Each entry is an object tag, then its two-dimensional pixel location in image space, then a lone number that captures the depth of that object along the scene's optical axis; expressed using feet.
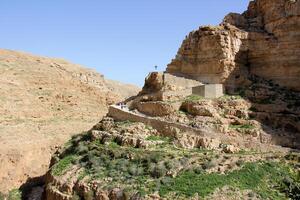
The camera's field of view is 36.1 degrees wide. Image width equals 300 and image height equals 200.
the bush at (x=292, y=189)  49.24
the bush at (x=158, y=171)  66.90
